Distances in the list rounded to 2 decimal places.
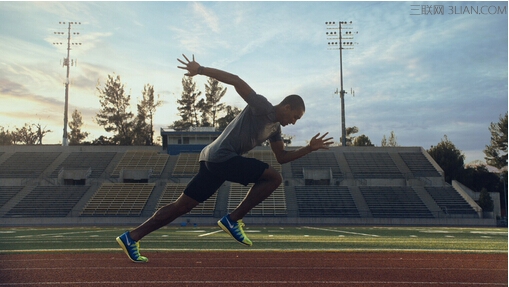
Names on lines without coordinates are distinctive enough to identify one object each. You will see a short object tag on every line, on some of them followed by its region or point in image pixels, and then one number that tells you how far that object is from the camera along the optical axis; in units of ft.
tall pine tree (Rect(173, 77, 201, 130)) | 195.83
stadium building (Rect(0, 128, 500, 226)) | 102.42
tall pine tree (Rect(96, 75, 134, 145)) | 193.26
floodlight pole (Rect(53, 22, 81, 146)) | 148.77
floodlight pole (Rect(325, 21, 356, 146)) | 144.15
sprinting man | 16.28
